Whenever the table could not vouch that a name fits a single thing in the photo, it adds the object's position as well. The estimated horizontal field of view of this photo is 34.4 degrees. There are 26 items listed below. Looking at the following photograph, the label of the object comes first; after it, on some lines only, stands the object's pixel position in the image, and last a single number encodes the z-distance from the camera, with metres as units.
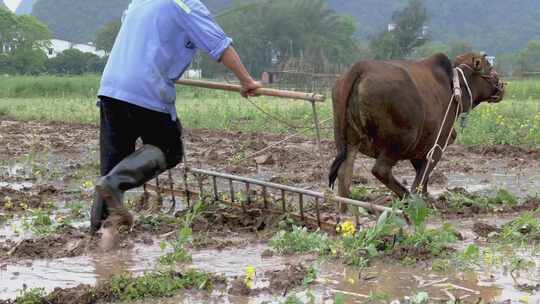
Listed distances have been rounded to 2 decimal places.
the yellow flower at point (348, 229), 5.18
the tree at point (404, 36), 63.59
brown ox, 7.24
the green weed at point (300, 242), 5.42
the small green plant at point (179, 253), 5.16
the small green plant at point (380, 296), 4.02
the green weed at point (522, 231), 5.66
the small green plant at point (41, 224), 6.29
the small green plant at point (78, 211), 7.10
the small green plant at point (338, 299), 3.86
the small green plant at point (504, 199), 7.51
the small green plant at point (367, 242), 5.11
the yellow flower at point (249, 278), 4.34
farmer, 5.44
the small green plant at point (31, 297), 4.27
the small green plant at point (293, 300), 3.96
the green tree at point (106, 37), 80.43
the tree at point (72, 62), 77.28
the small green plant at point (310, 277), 4.51
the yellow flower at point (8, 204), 7.47
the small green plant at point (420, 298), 4.06
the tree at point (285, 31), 76.94
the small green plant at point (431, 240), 5.25
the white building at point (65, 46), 108.69
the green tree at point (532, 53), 79.50
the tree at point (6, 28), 87.94
